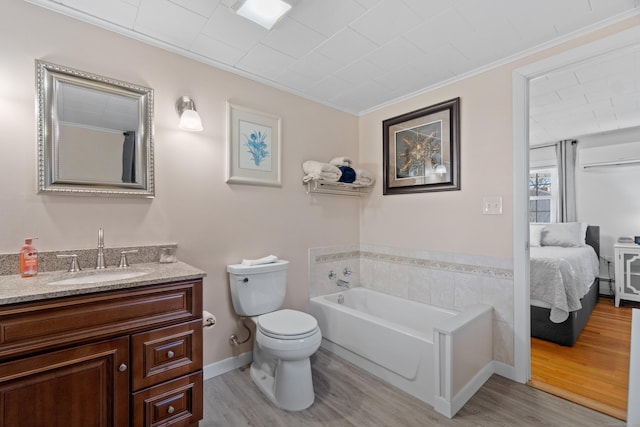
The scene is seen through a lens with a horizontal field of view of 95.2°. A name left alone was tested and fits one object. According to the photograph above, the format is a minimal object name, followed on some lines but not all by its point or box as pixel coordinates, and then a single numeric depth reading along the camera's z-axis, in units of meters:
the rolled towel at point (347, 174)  2.71
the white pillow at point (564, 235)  3.81
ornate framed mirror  1.54
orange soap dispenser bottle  1.38
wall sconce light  1.87
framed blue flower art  2.20
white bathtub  1.72
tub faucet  2.89
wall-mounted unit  3.73
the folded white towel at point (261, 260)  2.16
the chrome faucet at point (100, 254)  1.62
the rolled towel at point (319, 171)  2.52
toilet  1.75
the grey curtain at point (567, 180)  4.31
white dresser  3.53
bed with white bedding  2.49
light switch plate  2.12
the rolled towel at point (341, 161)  2.76
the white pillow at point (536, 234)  4.05
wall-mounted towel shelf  2.65
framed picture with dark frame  2.40
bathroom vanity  1.07
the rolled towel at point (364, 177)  2.87
